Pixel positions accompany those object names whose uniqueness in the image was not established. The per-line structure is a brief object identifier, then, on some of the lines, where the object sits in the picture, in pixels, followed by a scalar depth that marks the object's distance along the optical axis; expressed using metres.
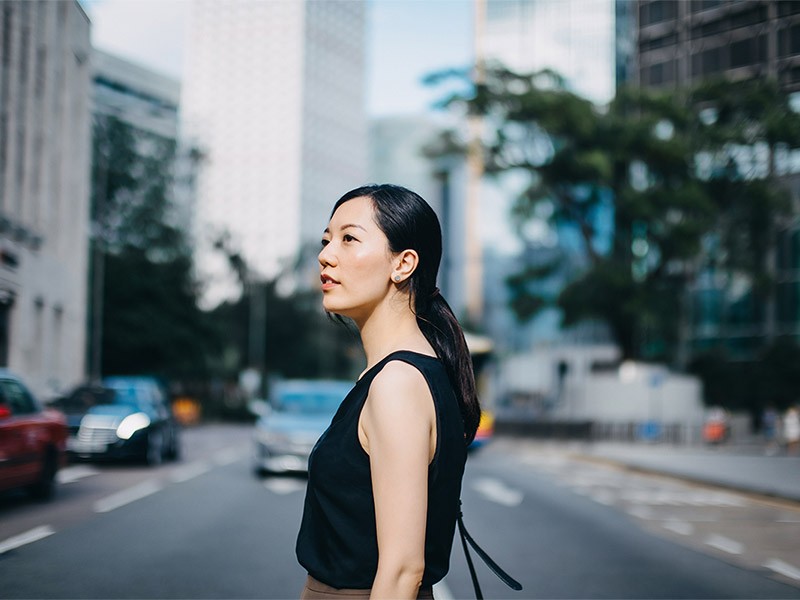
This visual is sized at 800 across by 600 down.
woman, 1.93
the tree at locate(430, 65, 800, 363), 33.19
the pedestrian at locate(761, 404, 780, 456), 34.23
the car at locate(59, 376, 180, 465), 17.23
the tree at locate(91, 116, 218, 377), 44.91
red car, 10.18
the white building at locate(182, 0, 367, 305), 149.38
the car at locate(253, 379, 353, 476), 16.31
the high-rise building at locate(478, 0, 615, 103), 67.12
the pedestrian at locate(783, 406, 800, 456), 30.31
